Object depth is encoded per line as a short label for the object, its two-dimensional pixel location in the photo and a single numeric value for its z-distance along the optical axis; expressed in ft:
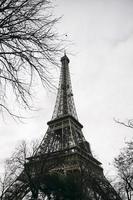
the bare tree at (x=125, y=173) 64.15
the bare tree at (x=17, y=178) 64.44
